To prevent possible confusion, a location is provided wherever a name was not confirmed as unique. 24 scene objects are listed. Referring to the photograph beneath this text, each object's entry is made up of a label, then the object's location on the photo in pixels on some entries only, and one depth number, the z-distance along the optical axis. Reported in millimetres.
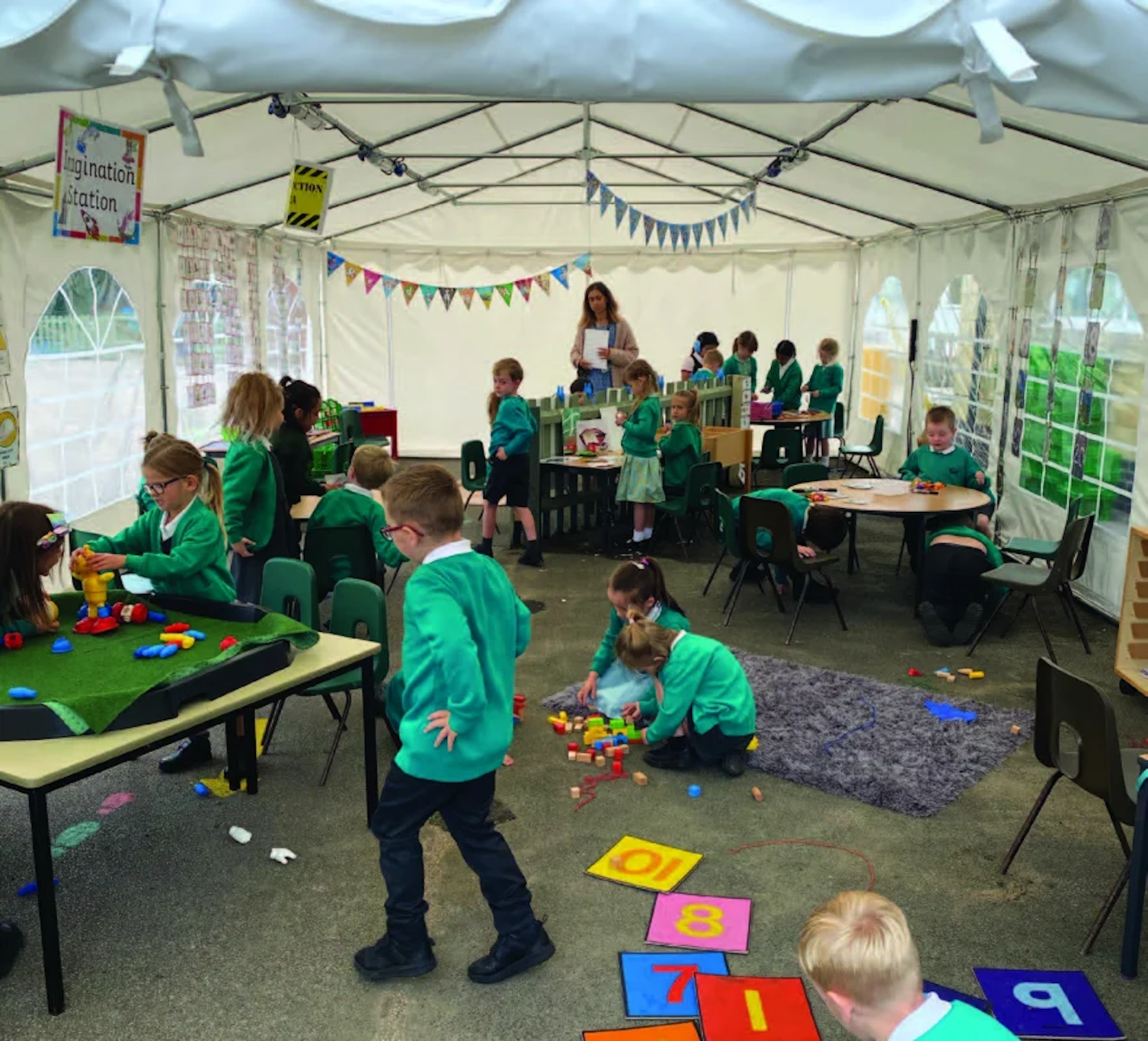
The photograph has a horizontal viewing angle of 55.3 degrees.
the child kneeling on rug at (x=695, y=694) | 4336
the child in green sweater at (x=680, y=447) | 8539
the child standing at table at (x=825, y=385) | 12125
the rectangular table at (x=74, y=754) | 2689
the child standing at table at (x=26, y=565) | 3357
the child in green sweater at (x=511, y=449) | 7793
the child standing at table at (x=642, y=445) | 8266
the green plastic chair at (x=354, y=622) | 4148
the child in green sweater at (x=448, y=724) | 2793
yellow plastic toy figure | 3578
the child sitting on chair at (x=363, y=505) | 5387
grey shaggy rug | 4355
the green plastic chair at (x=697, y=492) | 8141
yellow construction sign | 7469
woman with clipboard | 9664
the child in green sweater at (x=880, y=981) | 1835
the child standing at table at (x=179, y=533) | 3826
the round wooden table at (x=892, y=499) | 6617
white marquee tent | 2129
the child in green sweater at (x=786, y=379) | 12020
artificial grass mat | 2863
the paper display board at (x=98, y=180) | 5199
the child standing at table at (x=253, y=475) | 4852
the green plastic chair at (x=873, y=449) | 11062
